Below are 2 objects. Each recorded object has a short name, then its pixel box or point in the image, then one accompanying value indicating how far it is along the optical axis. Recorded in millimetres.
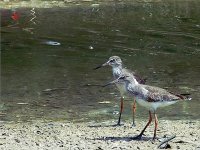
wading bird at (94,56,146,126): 21005
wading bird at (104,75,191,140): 17766
